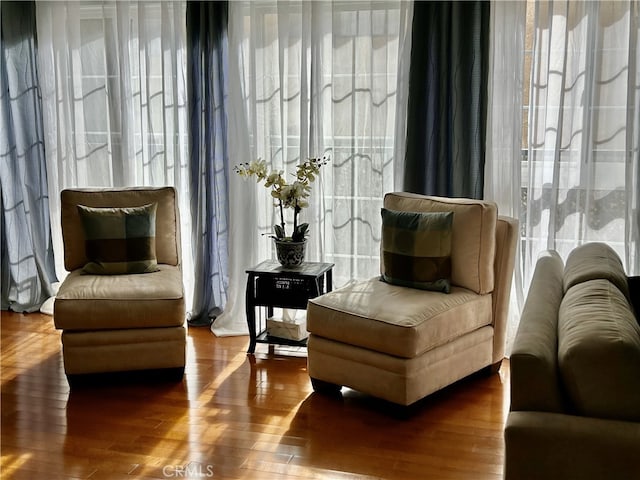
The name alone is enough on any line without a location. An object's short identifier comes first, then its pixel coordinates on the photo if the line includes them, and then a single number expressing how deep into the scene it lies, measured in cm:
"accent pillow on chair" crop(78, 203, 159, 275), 445
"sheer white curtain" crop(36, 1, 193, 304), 512
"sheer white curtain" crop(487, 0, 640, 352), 425
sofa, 204
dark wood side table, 444
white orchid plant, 448
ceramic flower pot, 452
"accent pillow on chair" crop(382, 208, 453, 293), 402
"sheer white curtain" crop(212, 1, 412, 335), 473
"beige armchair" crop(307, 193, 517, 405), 364
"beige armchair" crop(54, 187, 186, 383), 403
